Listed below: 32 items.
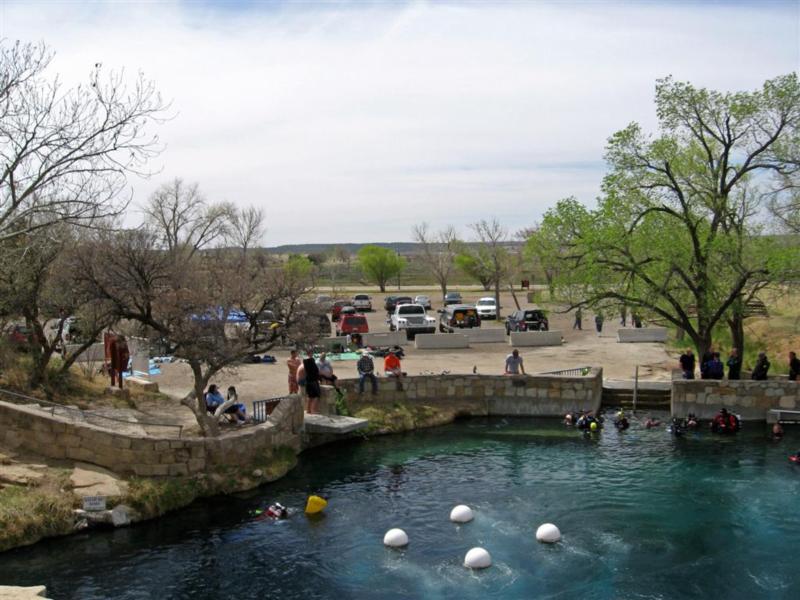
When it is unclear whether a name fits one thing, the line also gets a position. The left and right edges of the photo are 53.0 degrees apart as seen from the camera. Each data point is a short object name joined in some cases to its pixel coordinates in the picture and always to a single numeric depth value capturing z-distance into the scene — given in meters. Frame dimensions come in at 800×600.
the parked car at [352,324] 40.56
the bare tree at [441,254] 79.06
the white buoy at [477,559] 13.93
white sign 15.96
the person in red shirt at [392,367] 25.22
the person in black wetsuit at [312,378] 22.09
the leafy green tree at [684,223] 26.89
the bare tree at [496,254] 62.69
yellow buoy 16.97
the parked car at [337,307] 51.27
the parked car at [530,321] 43.34
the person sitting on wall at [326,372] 23.55
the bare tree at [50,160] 15.68
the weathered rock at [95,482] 16.47
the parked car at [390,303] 57.97
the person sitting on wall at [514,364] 26.33
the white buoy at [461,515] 16.25
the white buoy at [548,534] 15.16
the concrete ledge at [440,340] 36.53
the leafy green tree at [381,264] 92.31
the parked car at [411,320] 41.47
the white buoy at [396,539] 14.95
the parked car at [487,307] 55.31
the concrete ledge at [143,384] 25.06
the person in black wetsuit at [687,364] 25.50
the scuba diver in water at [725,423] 23.55
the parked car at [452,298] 67.94
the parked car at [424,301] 63.81
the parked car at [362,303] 61.81
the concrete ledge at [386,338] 36.81
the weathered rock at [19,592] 10.84
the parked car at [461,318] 44.31
